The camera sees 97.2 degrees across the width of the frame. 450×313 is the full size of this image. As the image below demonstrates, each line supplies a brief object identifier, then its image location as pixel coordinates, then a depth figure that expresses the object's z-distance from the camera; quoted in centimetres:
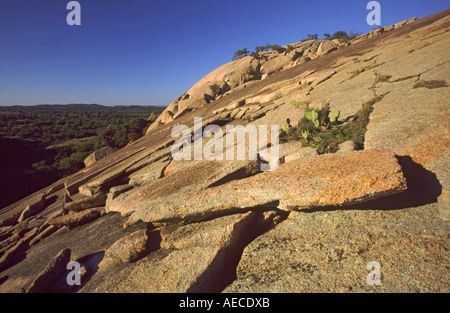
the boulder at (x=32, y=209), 709
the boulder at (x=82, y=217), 525
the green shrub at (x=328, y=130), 419
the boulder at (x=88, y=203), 550
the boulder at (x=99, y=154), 1441
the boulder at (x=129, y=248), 335
